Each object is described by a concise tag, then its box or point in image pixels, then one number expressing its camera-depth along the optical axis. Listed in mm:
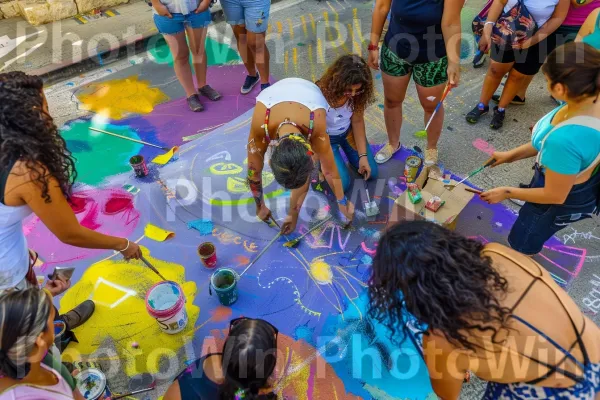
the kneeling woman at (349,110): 2947
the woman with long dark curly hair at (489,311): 1595
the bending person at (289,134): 2502
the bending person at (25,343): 1602
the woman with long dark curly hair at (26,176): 1874
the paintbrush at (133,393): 2520
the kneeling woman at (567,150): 2055
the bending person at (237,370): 1655
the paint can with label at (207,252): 3061
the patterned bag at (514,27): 3566
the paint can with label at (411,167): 3559
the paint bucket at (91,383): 2232
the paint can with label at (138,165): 3674
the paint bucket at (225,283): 2834
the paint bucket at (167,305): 2579
